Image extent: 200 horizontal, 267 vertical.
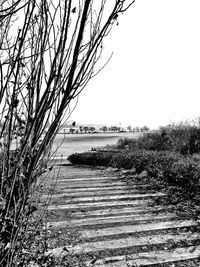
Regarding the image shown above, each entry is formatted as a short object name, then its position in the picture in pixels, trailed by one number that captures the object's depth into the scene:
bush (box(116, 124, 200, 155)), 15.14
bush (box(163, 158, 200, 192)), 7.20
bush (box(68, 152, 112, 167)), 13.07
